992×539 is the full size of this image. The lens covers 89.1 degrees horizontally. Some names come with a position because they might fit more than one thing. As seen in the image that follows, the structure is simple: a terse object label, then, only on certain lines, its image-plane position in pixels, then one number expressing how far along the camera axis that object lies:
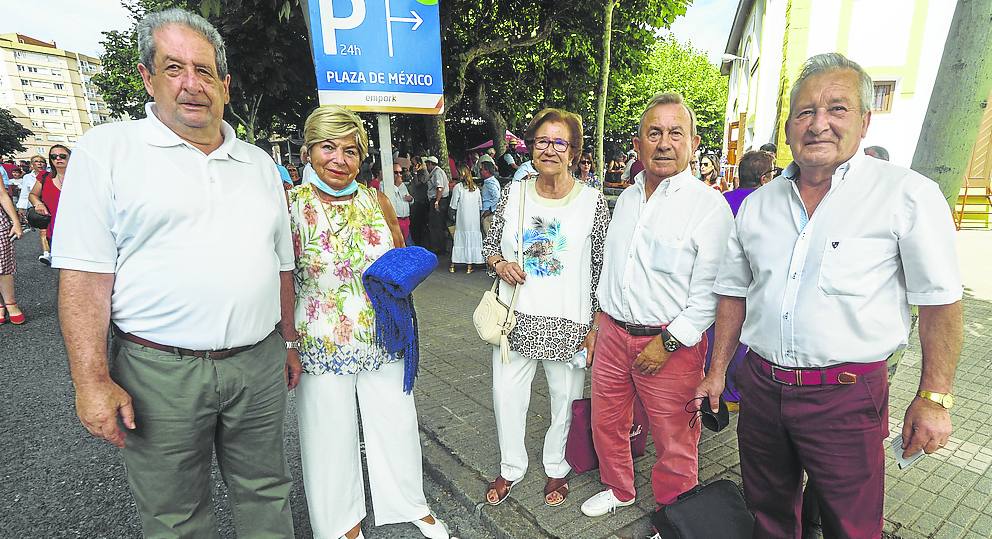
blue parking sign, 3.75
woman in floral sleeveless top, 2.33
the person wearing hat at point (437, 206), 10.23
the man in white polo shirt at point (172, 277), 1.67
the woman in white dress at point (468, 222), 8.87
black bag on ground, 2.12
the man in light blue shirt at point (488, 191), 9.09
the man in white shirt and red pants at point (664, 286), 2.24
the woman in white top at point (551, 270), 2.59
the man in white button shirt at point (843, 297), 1.60
